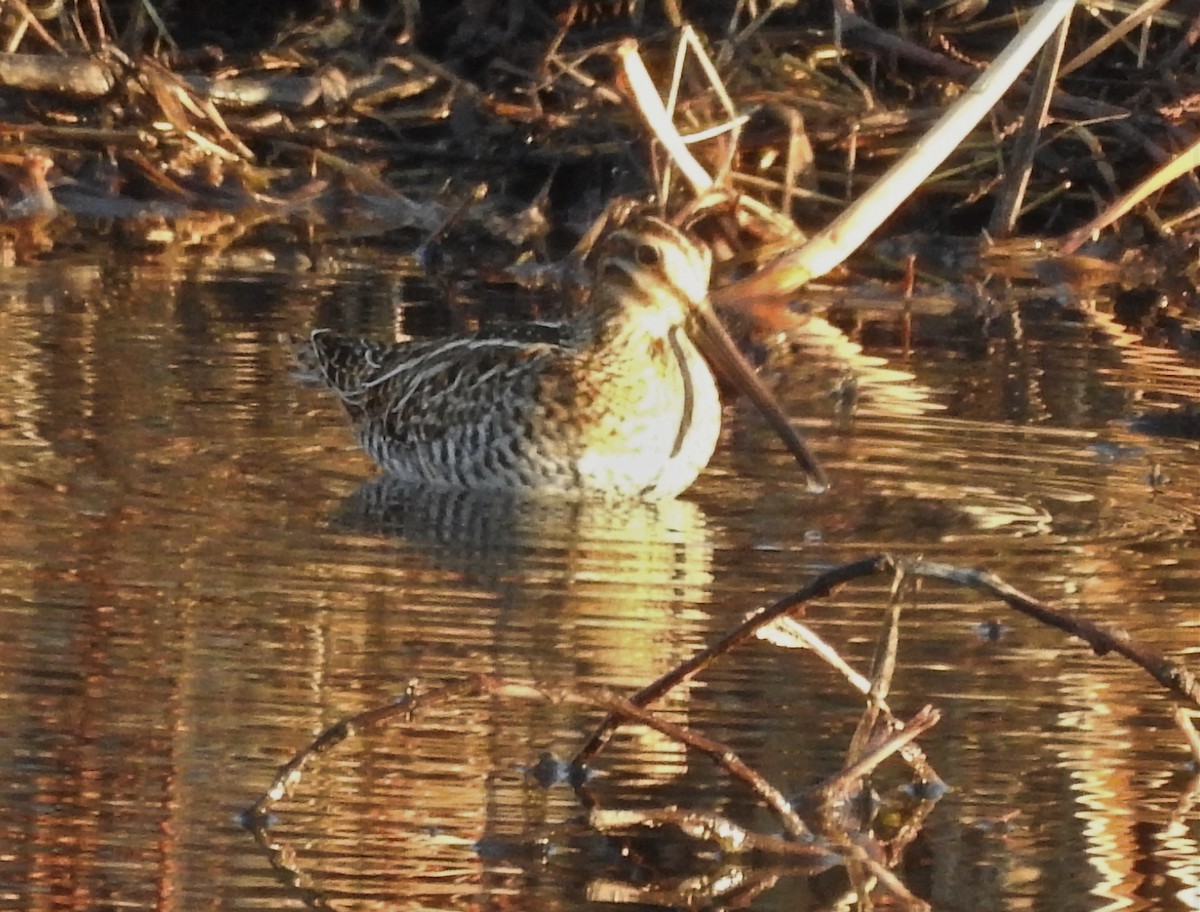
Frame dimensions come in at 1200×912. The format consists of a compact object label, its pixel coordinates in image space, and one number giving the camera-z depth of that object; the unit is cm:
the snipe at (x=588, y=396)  1372
